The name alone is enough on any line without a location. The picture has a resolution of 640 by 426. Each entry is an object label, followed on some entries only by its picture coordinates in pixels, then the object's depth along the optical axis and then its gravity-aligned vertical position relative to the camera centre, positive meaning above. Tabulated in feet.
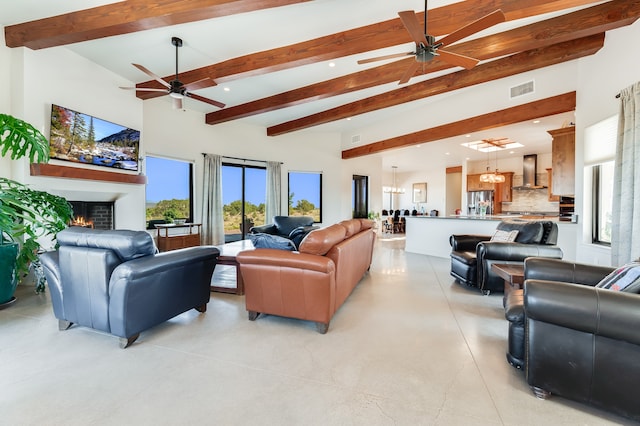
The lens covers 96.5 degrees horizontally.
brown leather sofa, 8.13 -2.14
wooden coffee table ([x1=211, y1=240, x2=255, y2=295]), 11.76 -2.85
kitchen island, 15.10 -1.66
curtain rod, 23.39 +3.96
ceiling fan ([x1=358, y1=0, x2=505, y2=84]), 8.08 +5.31
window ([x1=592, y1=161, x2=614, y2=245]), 12.13 +0.28
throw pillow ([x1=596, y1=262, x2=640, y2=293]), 5.26 -1.40
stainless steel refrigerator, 31.07 +0.76
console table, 18.43 -2.08
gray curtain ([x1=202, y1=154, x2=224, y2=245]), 21.59 +0.18
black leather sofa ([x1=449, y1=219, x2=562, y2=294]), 11.48 -1.84
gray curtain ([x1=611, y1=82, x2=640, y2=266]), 9.20 +0.79
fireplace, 15.01 -0.49
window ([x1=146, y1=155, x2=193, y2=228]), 19.42 +1.15
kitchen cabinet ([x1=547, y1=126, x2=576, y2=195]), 15.43 +2.53
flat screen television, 12.78 +3.22
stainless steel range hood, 28.30 +3.57
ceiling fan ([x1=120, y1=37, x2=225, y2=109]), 13.24 +5.55
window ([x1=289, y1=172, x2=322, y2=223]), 28.04 +1.08
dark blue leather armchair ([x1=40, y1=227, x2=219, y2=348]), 7.28 -2.04
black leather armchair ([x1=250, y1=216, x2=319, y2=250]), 20.10 -1.40
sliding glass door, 24.09 +0.67
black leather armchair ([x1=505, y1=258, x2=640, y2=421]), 4.72 -2.43
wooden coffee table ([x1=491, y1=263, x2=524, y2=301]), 8.43 -2.08
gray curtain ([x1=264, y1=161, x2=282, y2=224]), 25.48 +1.13
